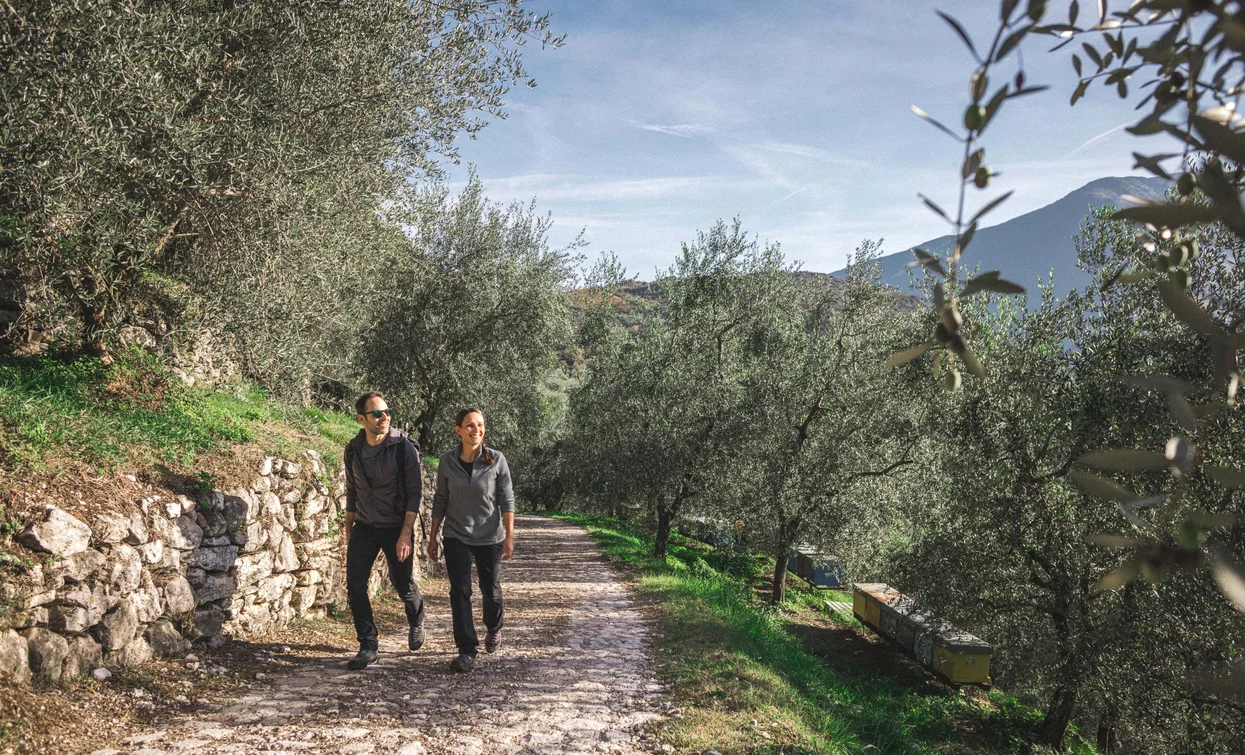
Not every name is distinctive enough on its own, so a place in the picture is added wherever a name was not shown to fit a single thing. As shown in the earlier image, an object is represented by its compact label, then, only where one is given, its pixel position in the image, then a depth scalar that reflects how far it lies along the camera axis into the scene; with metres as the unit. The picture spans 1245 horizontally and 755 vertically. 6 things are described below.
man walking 6.50
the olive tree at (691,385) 18.45
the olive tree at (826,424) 17.06
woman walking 6.48
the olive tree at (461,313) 17.38
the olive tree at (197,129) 5.74
